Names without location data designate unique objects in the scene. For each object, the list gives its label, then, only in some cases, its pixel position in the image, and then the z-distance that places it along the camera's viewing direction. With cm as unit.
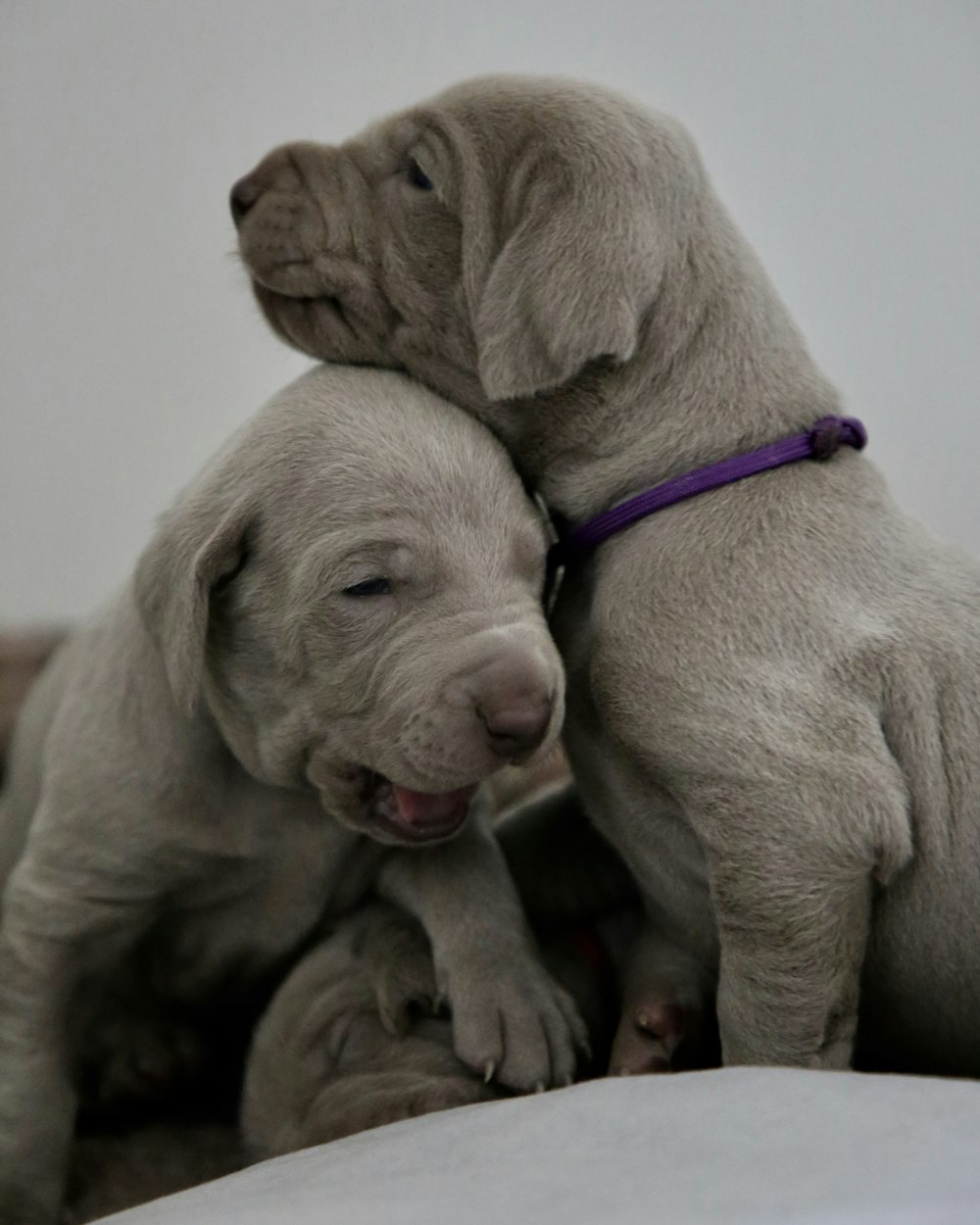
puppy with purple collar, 59
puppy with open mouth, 59
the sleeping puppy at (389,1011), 60
